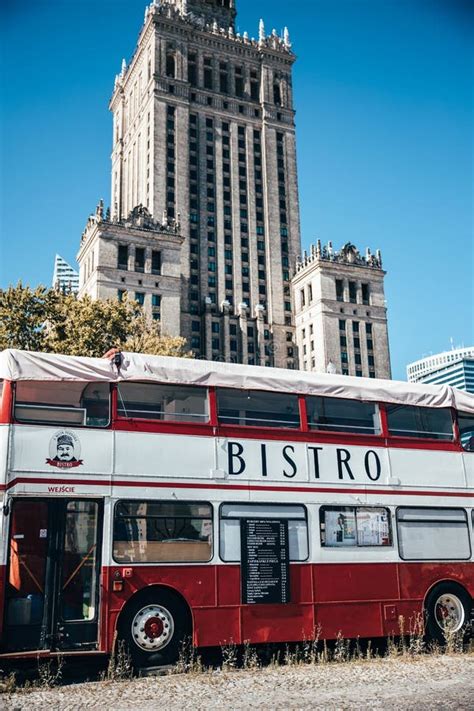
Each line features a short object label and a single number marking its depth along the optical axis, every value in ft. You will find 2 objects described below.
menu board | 41.16
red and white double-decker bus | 36.94
